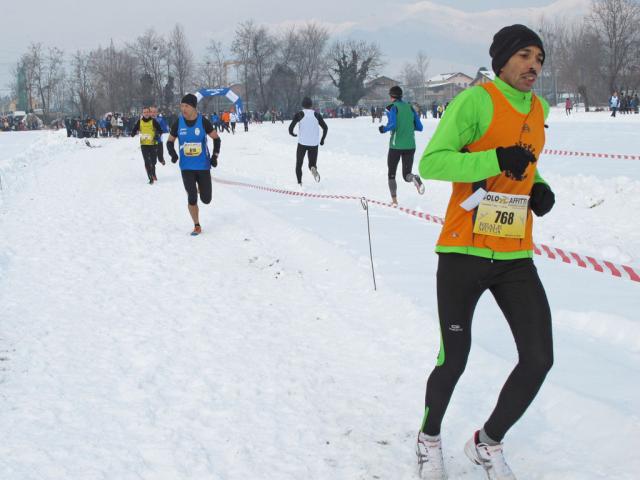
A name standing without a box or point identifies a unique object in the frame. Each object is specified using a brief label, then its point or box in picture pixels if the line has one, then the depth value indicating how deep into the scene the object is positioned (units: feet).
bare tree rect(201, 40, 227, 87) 290.97
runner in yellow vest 49.83
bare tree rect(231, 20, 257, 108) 275.59
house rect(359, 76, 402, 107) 308.11
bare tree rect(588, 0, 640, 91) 194.59
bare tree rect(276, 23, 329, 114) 281.74
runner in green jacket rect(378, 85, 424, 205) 34.94
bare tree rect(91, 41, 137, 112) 233.14
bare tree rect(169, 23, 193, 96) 270.26
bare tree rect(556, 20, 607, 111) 214.90
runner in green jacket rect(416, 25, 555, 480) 8.95
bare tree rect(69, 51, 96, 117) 247.29
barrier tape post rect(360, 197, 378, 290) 20.29
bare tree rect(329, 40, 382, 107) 287.69
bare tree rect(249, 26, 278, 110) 275.59
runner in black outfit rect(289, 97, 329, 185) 41.73
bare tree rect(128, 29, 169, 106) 261.03
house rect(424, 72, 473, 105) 446.19
